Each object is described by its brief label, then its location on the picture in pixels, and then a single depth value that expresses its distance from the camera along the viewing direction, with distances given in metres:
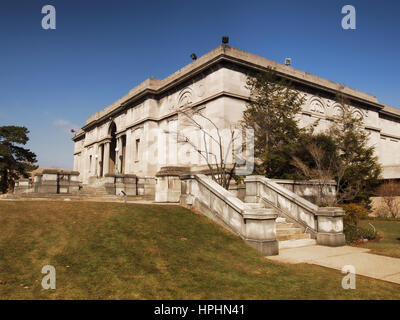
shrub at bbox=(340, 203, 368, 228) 12.59
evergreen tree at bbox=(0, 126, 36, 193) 41.94
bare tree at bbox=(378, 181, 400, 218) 22.55
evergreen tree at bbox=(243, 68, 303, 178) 22.56
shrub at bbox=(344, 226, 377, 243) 11.21
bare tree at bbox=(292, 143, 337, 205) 14.48
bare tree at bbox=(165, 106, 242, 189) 23.88
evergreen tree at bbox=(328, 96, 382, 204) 19.84
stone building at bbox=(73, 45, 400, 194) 24.89
